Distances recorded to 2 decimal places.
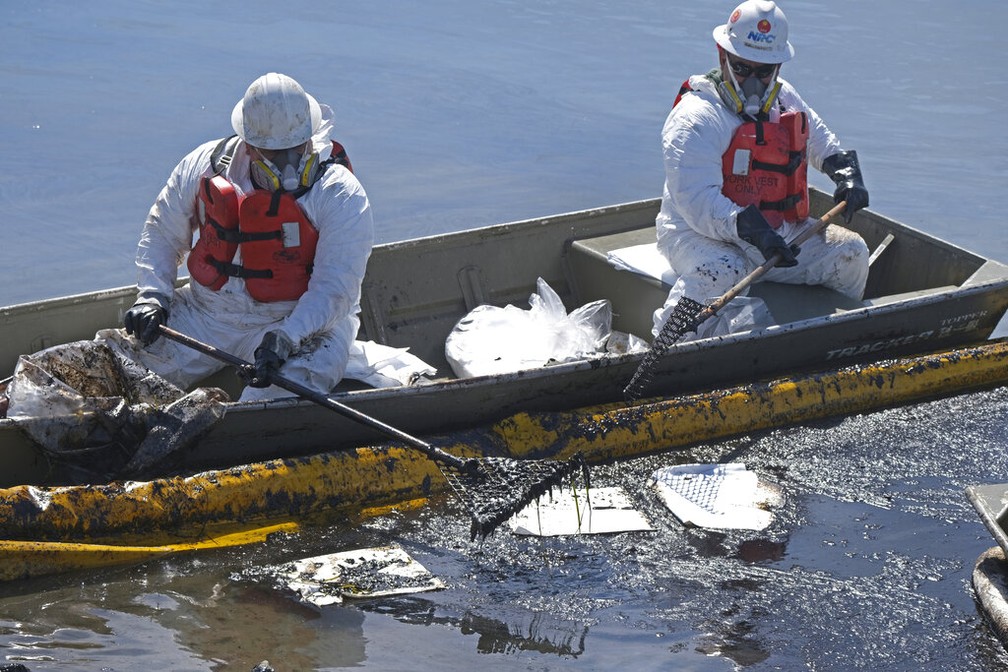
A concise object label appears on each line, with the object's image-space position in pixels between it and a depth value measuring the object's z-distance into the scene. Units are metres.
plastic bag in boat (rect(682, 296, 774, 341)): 12.52
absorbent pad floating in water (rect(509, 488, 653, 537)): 10.41
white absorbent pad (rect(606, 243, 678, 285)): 13.27
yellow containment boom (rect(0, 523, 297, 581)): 9.06
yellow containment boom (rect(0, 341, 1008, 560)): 9.50
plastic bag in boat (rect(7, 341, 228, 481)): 9.61
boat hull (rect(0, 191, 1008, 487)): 10.47
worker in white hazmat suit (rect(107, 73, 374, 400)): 10.48
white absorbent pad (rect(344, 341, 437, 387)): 11.30
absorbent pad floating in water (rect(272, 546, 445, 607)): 9.34
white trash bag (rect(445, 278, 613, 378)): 12.46
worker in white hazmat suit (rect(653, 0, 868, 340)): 12.41
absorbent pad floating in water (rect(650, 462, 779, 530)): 10.73
